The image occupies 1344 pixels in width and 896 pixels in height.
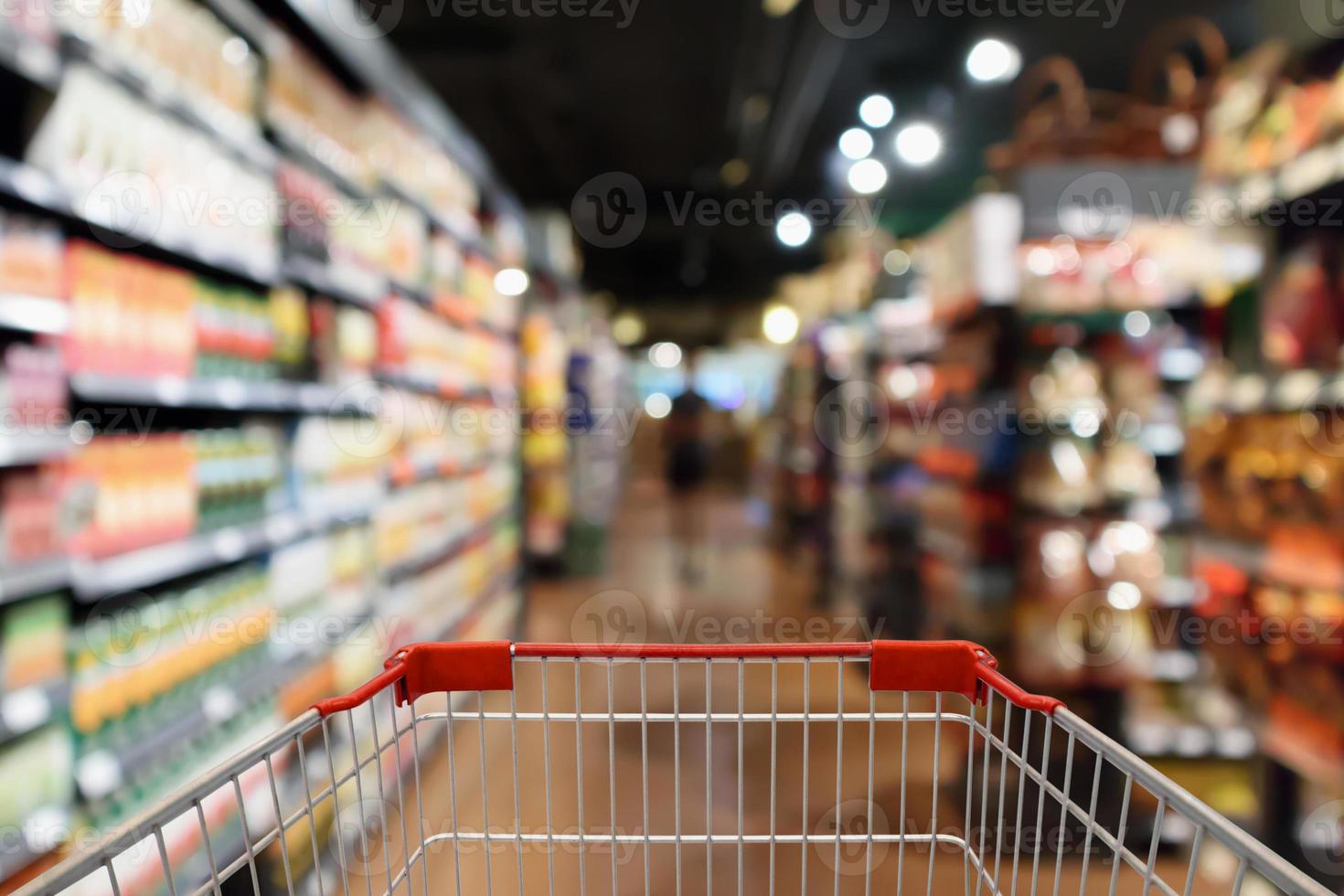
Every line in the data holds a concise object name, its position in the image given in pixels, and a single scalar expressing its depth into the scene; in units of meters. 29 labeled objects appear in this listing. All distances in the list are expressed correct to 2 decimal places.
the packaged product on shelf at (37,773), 1.41
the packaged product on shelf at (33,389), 1.41
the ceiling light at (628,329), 12.68
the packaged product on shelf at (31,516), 1.44
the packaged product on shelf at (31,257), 1.41
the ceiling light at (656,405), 11.64
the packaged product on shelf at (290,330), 2.39
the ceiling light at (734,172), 6.39
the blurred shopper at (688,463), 6.81
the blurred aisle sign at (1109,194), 2.65
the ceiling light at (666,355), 12.63
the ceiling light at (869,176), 5.06
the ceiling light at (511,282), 5.29
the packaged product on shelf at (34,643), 1.42
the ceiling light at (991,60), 3.52
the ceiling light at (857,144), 4.95
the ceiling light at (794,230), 7.45
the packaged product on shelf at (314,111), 2.36
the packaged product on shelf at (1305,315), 2.26
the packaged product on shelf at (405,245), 3.25
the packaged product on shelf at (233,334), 2.03
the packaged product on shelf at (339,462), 2.52
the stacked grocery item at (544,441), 6.15
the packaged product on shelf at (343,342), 2.64
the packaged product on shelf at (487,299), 4.59
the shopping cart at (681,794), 0.91
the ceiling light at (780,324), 11.13
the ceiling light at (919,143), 4.38
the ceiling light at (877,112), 4.75
